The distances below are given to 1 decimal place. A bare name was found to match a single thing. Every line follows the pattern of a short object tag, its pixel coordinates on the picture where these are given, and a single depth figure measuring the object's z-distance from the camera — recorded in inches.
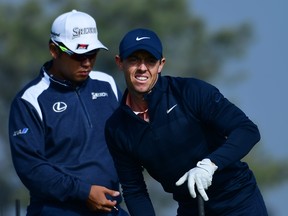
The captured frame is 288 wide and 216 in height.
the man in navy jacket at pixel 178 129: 603.8
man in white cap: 693.9
